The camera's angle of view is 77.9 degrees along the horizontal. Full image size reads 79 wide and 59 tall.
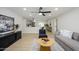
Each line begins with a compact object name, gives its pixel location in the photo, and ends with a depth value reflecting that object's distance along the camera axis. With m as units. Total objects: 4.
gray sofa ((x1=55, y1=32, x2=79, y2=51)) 1.29
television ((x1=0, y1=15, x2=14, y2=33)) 1.51
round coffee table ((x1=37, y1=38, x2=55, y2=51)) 1.51
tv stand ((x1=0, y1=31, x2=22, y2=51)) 1.83
